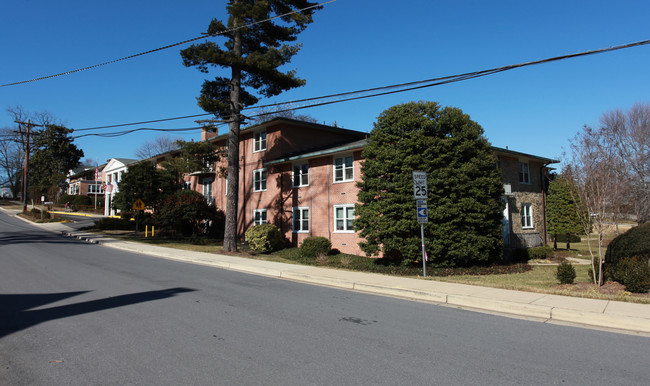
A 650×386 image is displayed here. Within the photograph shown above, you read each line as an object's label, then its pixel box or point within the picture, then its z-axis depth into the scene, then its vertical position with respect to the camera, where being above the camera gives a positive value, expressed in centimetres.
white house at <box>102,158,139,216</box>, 5656 +653
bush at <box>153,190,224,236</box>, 2944 -15
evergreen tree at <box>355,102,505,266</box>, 1459 +79
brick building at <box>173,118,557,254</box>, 2242 +170
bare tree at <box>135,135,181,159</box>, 7414 +1242
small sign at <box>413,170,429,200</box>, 1268 +79
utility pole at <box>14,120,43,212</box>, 4046 +609
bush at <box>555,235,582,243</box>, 2726 -207
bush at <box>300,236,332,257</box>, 2095 -186
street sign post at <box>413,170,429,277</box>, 1262 +48
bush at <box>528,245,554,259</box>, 2062 -226
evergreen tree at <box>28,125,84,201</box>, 6381 +825
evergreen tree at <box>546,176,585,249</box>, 2392 -32
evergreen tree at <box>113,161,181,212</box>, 3288 +222
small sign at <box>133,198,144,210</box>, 2852 +58
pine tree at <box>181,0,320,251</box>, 2061 +783
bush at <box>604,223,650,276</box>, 1071 -108
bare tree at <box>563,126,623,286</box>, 1022 +50
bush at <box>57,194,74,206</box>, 6752 +249
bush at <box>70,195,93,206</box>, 6606 +212
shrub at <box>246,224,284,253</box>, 2295 -149
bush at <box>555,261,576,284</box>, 1077 -175
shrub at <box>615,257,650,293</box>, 932 -159
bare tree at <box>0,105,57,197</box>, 8494 +981
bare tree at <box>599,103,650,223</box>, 3180 +456
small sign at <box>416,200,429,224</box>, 1260 -9
